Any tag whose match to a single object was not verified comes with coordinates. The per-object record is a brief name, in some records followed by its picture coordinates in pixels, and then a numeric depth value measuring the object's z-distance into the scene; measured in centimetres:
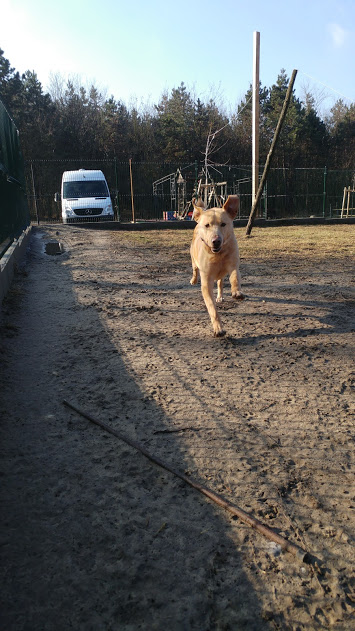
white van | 1806
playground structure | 2259
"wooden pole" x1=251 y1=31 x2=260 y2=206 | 1586
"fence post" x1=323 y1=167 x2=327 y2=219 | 2456
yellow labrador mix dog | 412
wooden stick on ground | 164
